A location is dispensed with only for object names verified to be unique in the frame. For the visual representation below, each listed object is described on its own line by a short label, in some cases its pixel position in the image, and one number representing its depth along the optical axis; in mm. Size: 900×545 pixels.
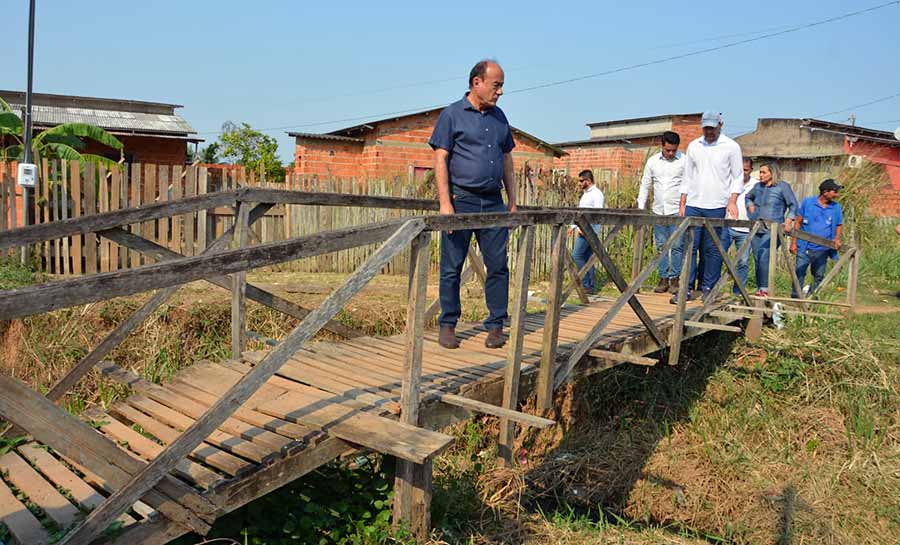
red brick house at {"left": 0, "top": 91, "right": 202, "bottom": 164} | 15289
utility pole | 7586
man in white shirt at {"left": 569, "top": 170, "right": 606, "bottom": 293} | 8586
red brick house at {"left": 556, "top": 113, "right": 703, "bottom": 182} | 14852
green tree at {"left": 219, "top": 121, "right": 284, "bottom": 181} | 25312
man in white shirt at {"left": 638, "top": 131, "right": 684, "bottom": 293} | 7125
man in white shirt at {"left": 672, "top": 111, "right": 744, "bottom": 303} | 6238
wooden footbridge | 2361
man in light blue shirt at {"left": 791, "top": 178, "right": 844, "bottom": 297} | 8141
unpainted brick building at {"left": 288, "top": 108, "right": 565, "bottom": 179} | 14562
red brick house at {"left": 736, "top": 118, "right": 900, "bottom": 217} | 13766
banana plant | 10197
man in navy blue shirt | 4059
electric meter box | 7395
